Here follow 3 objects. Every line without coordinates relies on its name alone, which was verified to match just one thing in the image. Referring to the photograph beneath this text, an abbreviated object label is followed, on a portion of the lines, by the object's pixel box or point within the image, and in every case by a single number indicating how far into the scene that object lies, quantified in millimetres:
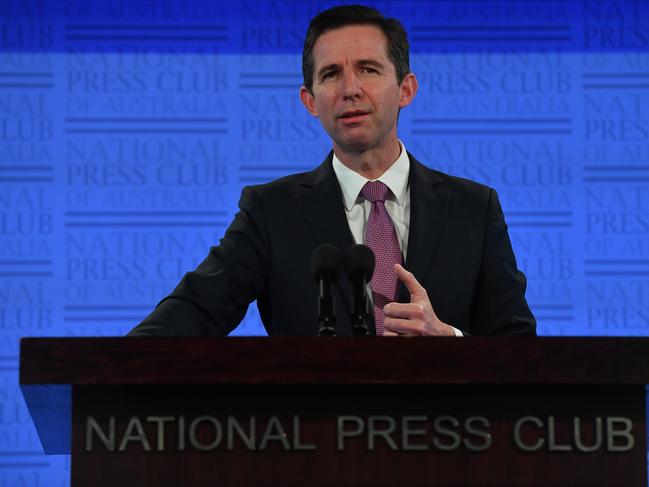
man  8147
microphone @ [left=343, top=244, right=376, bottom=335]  7788
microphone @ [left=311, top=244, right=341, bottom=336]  7788
